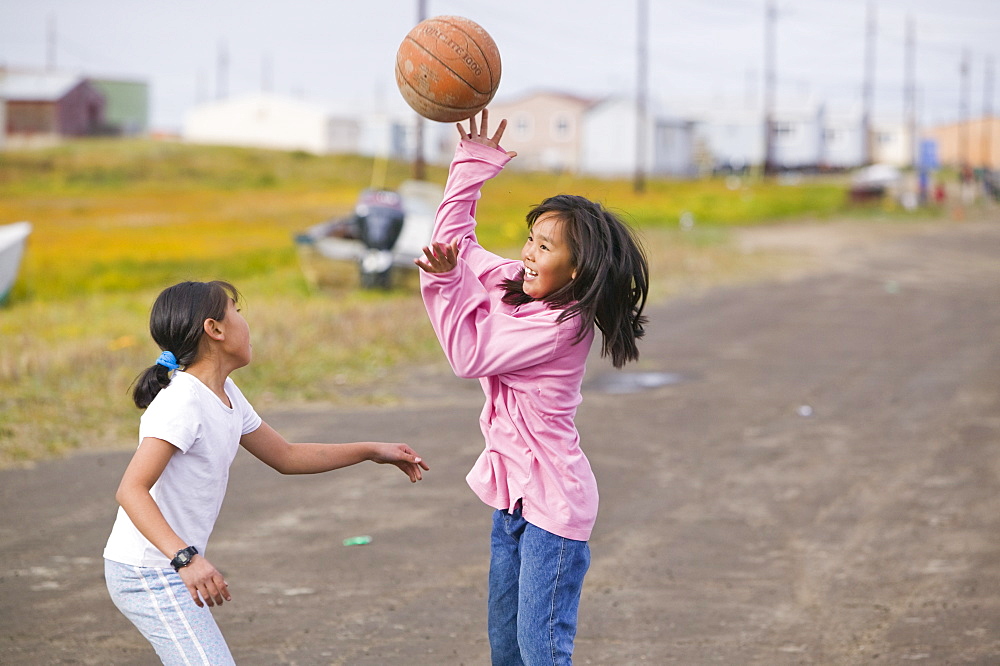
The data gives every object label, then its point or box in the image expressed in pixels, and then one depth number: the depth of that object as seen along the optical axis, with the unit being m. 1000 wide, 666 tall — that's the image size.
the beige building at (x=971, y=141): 100.25
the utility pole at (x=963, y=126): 76.75
